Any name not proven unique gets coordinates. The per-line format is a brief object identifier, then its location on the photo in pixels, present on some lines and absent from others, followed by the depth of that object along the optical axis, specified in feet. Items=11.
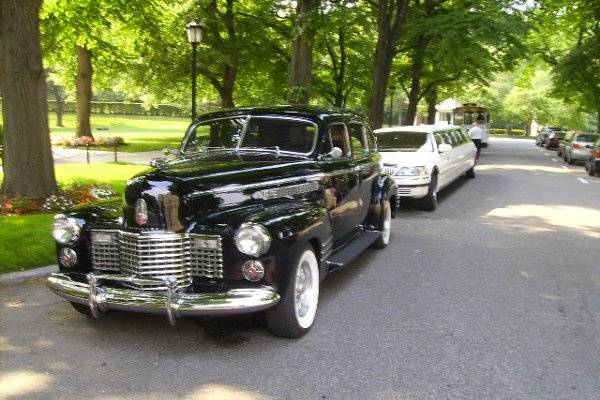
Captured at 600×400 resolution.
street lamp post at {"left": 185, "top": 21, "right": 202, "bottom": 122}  49.44
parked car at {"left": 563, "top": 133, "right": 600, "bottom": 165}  78.89
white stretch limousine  35.12
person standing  87.20
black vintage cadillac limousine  13.74
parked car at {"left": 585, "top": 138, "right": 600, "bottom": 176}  63.16
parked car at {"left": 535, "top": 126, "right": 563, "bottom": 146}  140.83
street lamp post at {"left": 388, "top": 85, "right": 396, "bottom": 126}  95.62
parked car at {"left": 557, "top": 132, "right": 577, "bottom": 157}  88.42
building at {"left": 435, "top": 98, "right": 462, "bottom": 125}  215.88
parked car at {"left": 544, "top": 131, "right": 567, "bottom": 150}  130.72
